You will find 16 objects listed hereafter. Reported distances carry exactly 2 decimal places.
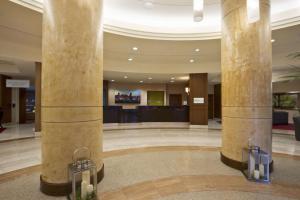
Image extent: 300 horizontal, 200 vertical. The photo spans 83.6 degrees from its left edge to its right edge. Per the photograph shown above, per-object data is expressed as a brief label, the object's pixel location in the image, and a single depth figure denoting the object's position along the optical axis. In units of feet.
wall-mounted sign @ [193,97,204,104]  30.71
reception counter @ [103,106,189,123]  32.30
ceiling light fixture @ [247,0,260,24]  7.15
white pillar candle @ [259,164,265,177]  9.91
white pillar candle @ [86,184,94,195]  7.28
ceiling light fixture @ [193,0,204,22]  9.30
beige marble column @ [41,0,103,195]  8.14
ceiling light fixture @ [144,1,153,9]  15.93
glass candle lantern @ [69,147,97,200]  7.23
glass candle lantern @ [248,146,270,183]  9.80
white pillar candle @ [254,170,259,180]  9.86
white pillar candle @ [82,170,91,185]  7.51
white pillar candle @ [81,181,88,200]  7.21
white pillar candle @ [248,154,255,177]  10.07
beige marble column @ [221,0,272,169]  11.08
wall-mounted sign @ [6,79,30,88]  30.14
